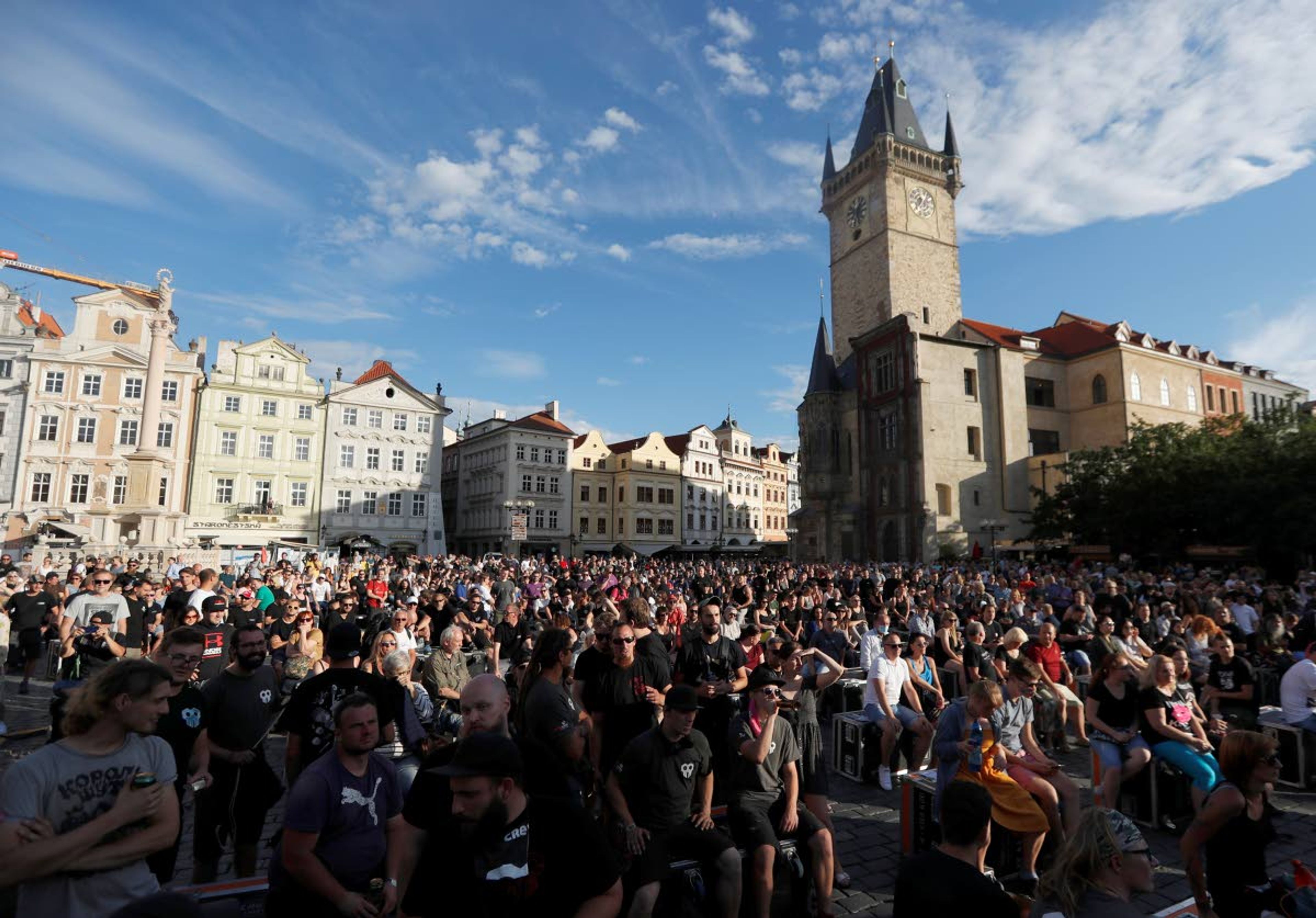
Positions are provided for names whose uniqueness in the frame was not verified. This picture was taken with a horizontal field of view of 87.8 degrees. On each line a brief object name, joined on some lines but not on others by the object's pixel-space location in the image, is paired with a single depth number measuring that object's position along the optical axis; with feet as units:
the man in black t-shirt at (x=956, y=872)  8.79
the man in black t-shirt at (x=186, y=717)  13.15
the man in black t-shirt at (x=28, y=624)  33.73
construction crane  129.49
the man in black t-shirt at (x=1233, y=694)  24.58
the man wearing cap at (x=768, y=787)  14.26
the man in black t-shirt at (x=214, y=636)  22.21
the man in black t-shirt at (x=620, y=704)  17.44
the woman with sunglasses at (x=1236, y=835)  12.14
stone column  87.10
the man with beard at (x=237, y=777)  14.03
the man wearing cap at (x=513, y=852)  7.65
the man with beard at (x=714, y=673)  19.47
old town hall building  140.05
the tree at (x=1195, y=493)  82.12
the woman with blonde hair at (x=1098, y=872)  8.98
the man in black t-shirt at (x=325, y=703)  12.90
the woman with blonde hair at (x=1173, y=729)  18.04
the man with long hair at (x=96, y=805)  7.55
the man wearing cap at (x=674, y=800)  13.00
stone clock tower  168.96
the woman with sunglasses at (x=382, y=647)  20.98
